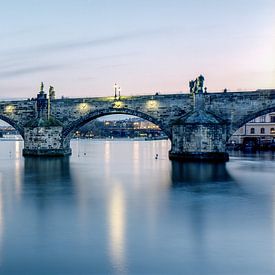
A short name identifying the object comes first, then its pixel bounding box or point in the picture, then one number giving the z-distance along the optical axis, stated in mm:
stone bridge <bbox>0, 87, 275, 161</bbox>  40000
